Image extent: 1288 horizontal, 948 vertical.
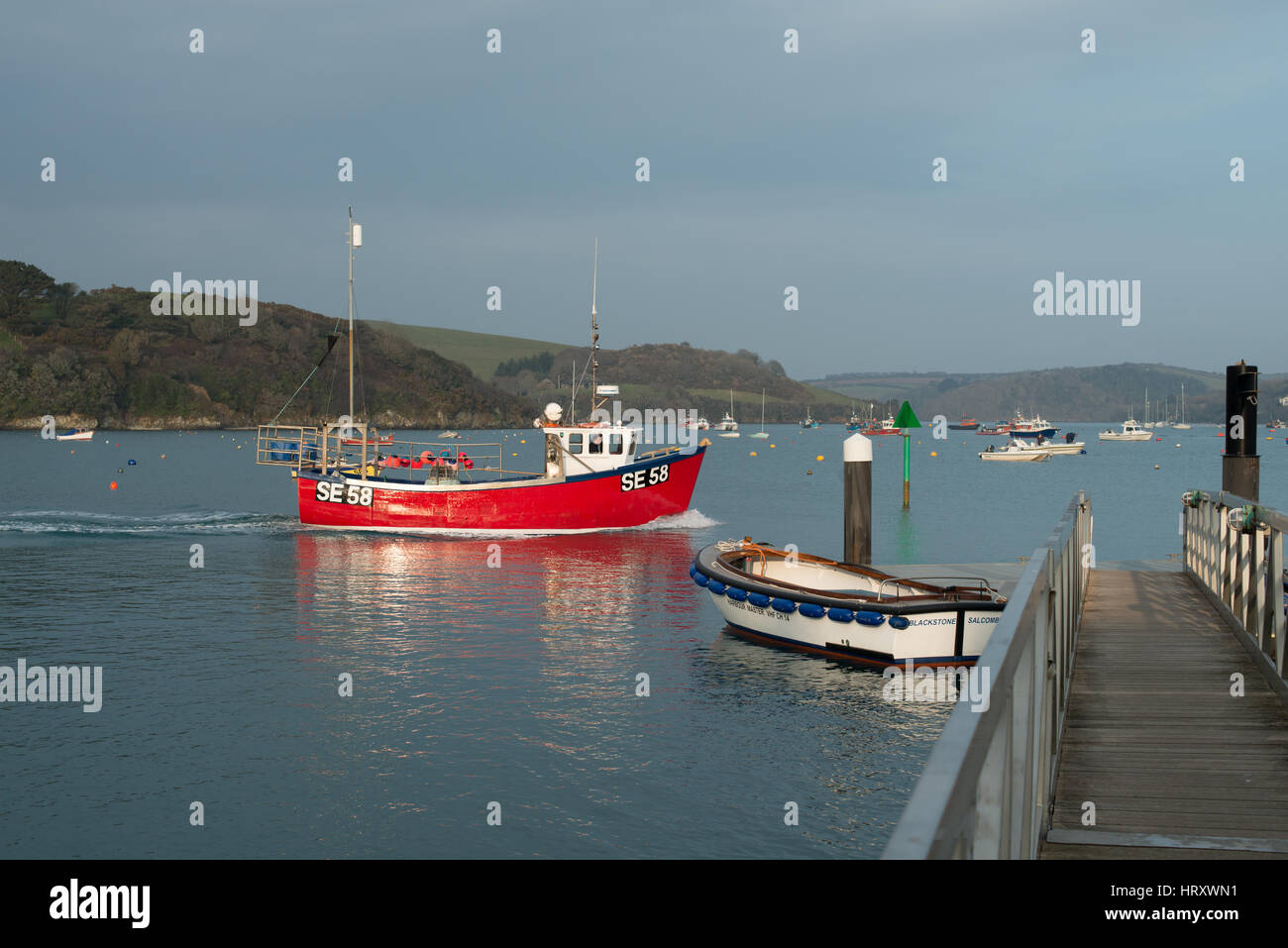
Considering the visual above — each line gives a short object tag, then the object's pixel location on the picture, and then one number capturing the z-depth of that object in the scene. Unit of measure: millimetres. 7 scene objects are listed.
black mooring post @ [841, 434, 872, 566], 24047
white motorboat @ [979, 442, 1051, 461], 111875
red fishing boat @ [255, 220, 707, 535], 35281
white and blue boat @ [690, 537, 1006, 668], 15828
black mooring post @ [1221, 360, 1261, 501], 19031
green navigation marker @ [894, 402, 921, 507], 38781
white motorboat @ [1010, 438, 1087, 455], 126062
